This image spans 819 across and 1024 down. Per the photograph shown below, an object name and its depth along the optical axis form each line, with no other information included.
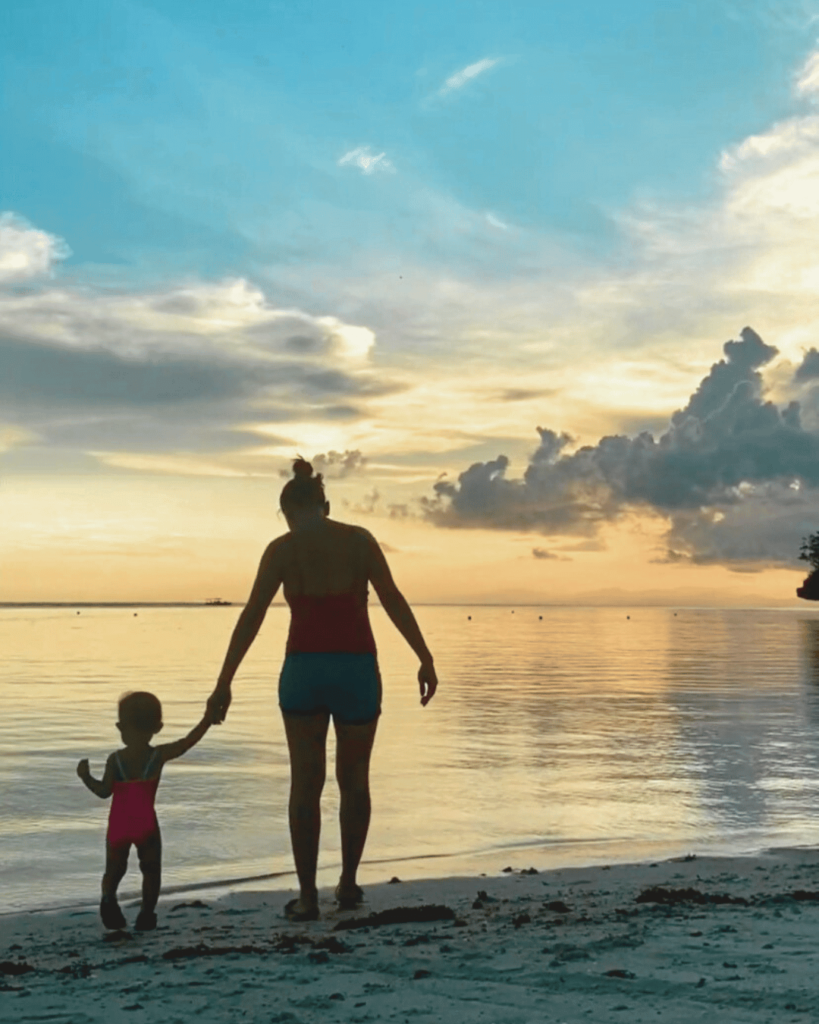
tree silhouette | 175.12
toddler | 6.04
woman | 6.32
